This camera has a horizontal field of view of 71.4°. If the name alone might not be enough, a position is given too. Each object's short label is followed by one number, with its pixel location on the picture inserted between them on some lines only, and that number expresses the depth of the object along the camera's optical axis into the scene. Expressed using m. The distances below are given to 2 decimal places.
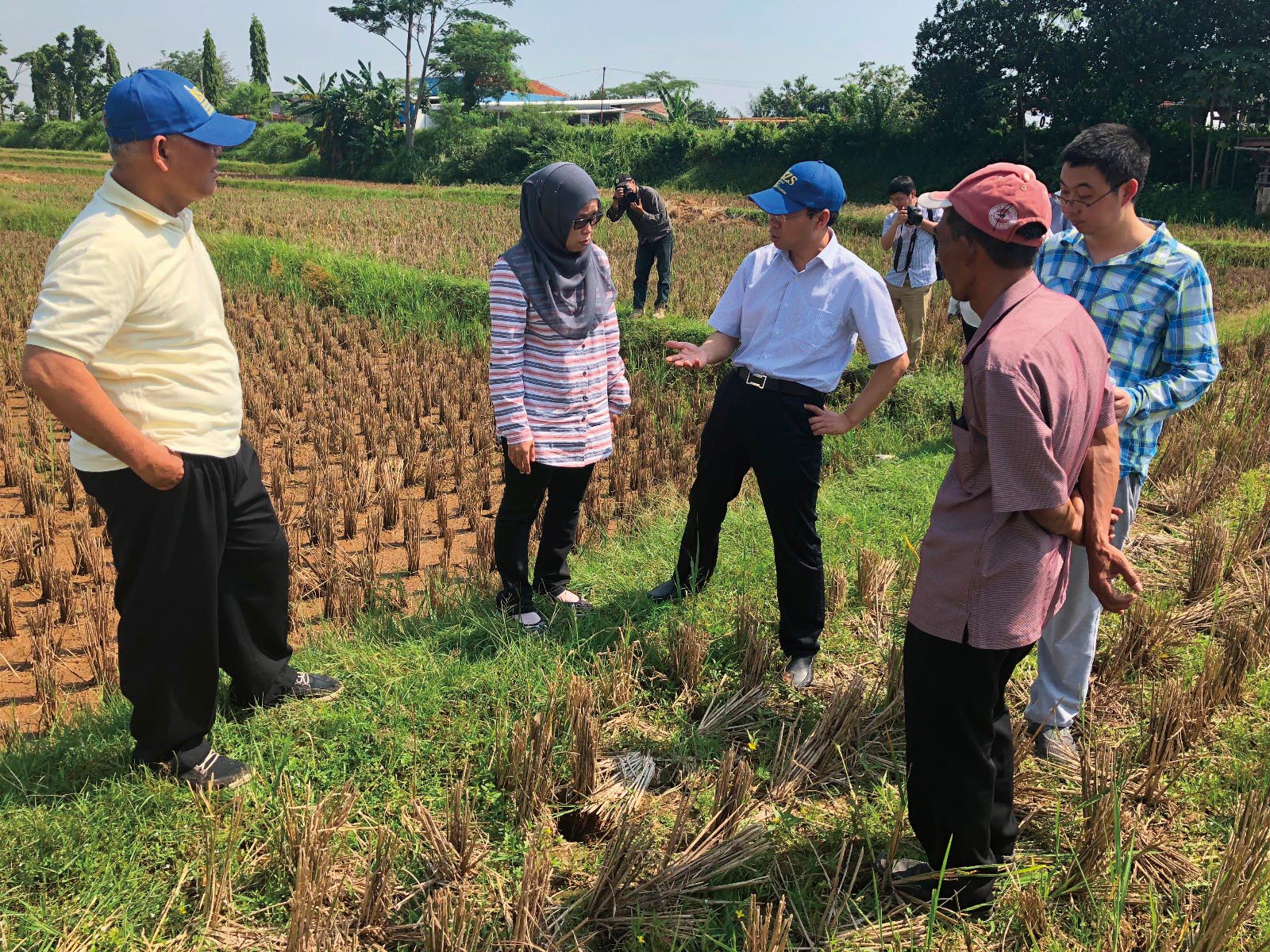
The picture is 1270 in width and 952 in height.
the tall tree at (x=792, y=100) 46.77
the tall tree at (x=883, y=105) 29.03
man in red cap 1.79
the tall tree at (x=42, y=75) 60.69
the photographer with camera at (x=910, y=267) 7.27
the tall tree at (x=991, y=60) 26.28
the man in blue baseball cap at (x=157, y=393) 2.17
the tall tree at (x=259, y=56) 61.91
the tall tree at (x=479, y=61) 40.16
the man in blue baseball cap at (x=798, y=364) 3.08
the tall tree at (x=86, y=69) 61.81
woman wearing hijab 3.25
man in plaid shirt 2.59
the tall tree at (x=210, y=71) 59.19
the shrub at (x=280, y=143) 43.06
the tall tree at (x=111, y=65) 64.12
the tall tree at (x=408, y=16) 40.62
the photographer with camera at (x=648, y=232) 9.19
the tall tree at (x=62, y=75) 61.94
